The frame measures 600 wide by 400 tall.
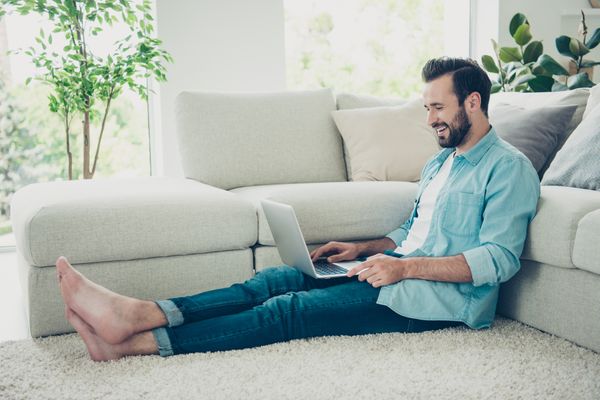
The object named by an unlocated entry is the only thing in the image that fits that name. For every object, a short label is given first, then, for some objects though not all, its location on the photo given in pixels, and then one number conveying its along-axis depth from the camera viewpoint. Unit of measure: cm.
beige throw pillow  306
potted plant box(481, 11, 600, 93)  354
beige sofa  197
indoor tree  363
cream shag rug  165
